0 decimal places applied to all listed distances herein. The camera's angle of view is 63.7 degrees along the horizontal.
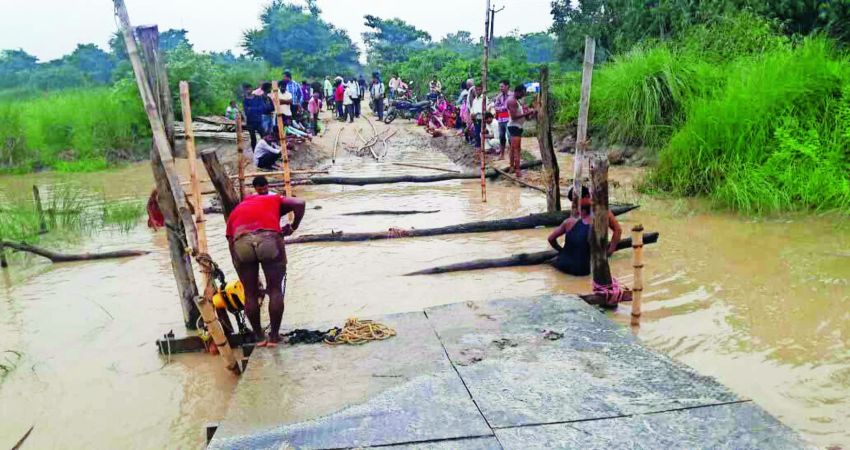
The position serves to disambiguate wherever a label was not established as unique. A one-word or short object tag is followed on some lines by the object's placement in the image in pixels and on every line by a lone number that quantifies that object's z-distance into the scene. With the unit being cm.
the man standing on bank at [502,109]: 1291
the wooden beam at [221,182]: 583
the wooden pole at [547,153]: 923
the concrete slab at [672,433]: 338
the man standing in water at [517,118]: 1245
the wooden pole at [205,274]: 491
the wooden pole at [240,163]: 930
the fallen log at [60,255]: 847
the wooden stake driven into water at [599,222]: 582
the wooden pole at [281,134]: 945
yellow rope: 496
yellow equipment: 546
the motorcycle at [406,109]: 2459
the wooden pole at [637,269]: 542
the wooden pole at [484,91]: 1036
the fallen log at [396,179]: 1316
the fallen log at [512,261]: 752
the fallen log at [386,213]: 1086
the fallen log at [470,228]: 905
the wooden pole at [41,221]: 1004
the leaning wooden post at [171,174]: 492
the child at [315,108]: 2064
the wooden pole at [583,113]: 694
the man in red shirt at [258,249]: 505
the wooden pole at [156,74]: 528
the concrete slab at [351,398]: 361
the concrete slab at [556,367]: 378
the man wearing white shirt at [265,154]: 1311
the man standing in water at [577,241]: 686
